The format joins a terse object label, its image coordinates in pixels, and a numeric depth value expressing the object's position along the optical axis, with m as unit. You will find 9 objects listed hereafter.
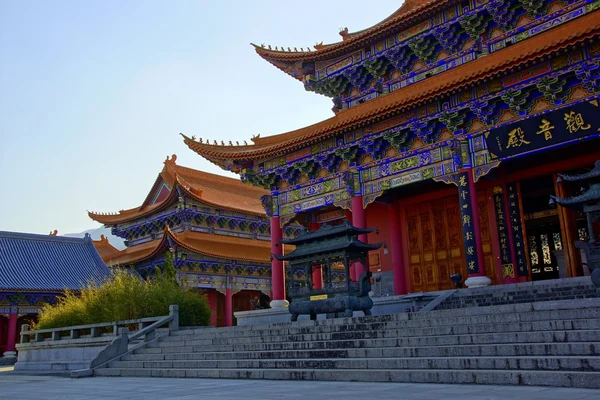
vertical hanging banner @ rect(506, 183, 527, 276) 15.68
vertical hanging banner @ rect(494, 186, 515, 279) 15.78
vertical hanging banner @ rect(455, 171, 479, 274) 14.62
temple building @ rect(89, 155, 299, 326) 33.50
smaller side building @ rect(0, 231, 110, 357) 30.97
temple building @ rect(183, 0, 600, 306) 14.02
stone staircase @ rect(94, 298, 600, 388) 7.02
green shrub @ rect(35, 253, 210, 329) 18.06
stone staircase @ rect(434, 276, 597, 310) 11.66
